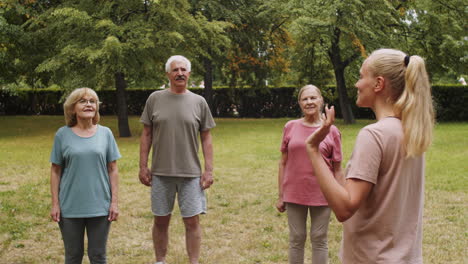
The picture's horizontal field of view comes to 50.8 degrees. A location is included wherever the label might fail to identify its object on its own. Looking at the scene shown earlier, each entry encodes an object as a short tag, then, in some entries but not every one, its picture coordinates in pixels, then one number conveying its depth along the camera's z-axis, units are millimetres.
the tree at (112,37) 14578
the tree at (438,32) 20094
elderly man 4539
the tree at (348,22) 18172
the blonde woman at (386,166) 1991
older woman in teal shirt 3725
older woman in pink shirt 4055
